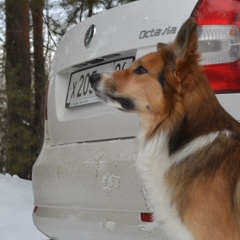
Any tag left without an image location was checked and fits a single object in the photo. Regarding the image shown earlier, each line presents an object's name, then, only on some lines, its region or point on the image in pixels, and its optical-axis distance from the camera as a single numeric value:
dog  3.05
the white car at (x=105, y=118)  3.52
